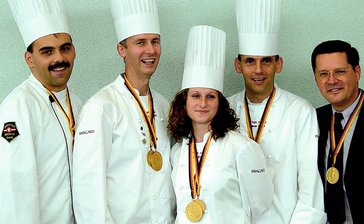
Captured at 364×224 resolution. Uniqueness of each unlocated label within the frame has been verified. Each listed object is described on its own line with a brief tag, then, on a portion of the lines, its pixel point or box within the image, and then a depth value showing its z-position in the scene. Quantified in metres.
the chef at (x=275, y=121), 2.30
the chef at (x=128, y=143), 2.09
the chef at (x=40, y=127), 2.01
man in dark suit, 2.26
